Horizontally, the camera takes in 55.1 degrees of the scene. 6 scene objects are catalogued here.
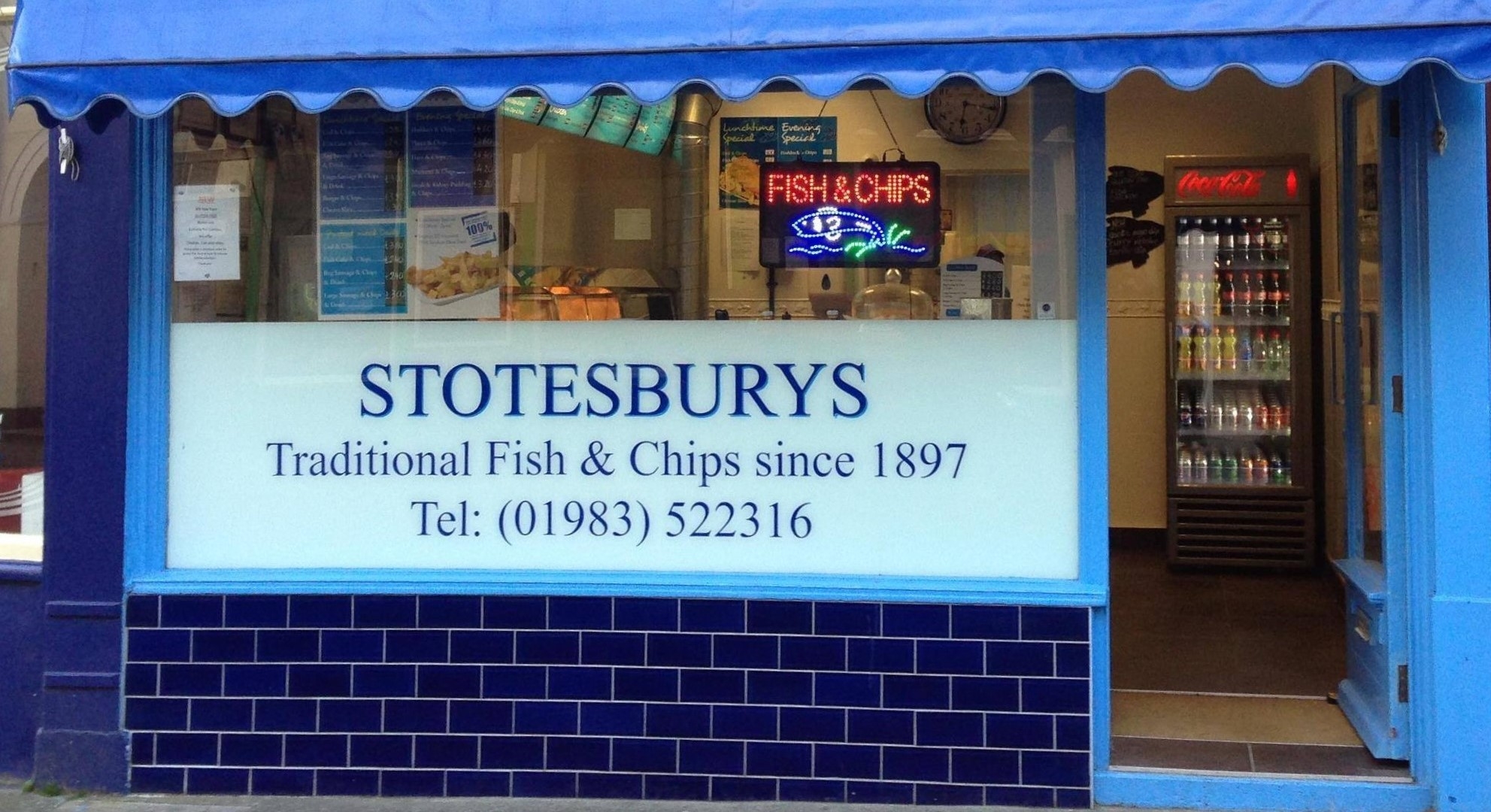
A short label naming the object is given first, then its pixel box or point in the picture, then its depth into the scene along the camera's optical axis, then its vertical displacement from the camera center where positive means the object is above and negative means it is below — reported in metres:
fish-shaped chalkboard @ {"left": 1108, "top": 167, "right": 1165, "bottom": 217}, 8.83 +1.43
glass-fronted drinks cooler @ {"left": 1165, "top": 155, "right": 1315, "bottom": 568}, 8.50 +0.39
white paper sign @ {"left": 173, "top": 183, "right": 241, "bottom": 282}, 4.97 +0.63
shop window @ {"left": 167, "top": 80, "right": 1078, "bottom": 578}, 4.78 +0.26
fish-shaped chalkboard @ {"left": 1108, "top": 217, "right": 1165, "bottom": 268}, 8.85 +1.10
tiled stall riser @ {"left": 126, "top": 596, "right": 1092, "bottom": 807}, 4.70 -0.94
